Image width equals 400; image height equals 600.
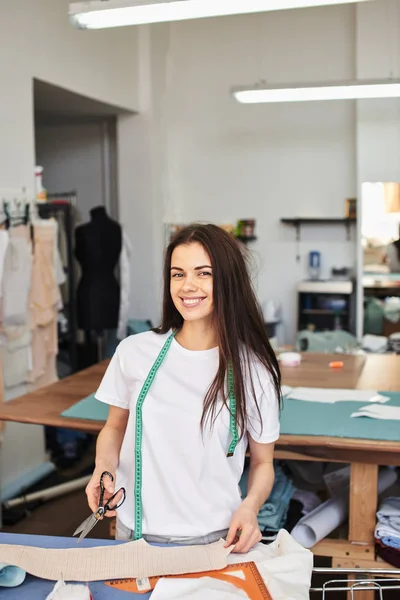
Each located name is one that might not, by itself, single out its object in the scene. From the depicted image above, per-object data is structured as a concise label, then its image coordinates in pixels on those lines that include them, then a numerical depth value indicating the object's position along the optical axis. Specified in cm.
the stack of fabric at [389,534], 229
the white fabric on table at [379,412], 254
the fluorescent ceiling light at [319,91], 448
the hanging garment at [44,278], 429
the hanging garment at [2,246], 380
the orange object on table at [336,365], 352
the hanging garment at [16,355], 410
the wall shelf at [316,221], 630
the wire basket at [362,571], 135
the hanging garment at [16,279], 393
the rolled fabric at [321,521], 245
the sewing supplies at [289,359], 358
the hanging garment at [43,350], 442
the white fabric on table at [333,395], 282
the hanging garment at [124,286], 552
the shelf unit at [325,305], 608
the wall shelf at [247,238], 657
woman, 162
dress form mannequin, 530
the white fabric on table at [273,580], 132
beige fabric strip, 141
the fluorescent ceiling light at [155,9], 277
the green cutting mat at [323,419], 238
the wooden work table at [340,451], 234
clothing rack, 472
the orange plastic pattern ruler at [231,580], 135
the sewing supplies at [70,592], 129
